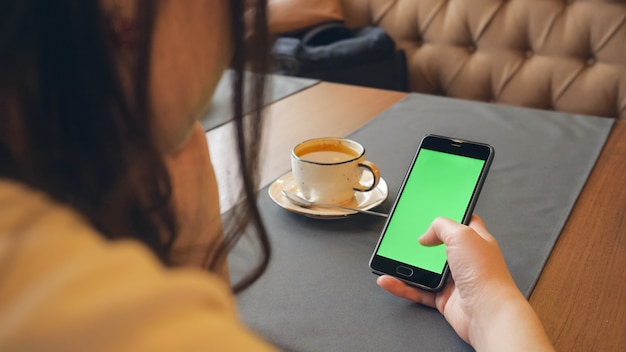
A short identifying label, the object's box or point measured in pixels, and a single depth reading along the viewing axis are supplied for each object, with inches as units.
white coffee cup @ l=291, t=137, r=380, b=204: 30.2
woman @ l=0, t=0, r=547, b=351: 7.6
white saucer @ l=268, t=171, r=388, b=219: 30.1
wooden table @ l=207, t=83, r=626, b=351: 23.0
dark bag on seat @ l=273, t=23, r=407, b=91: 71.2
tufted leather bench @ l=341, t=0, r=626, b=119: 68.8
